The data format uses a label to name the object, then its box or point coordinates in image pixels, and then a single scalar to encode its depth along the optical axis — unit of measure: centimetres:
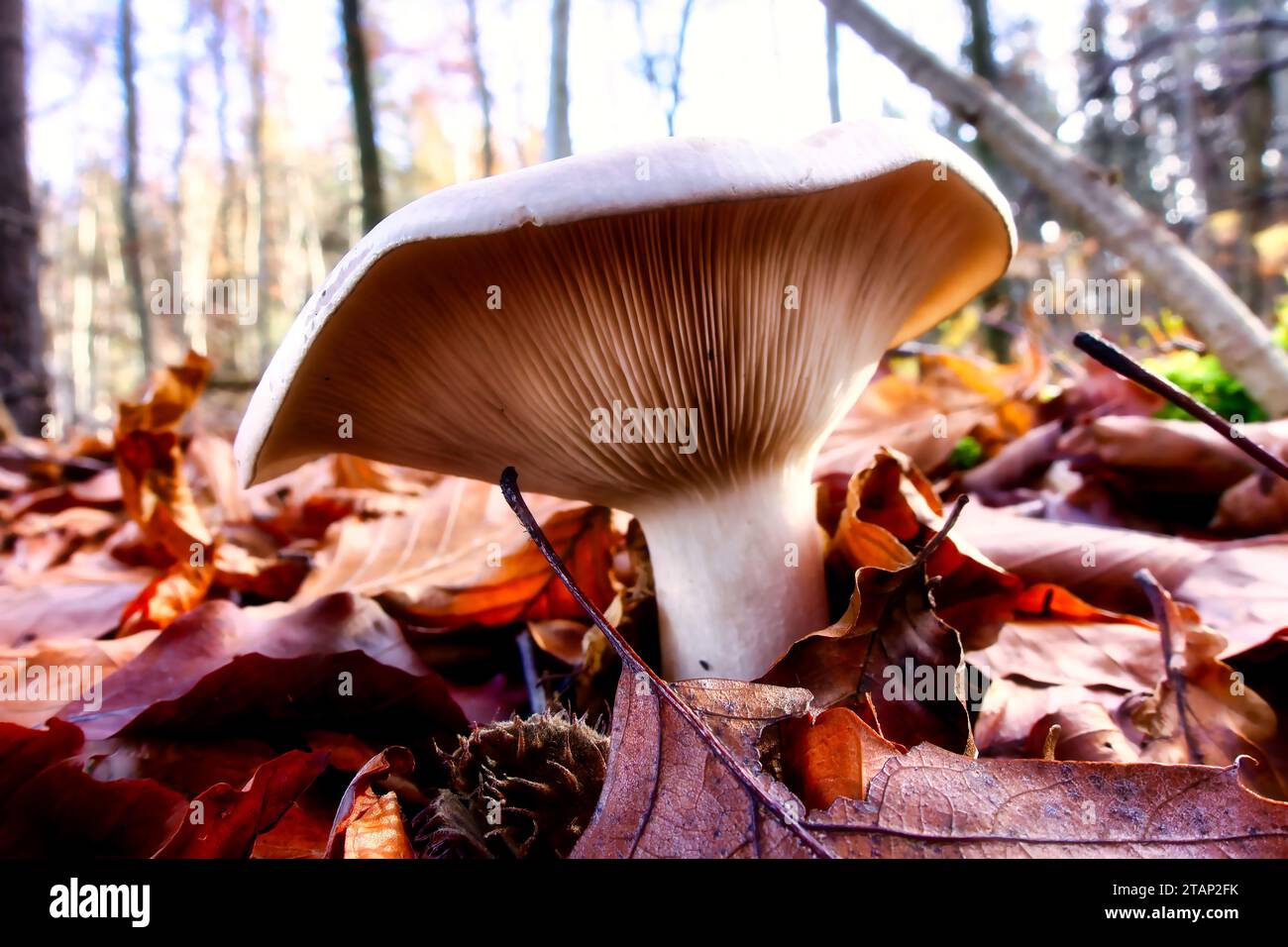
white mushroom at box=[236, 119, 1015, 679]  9
